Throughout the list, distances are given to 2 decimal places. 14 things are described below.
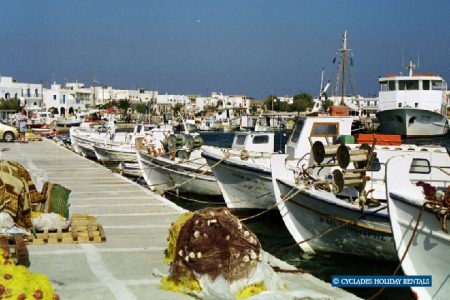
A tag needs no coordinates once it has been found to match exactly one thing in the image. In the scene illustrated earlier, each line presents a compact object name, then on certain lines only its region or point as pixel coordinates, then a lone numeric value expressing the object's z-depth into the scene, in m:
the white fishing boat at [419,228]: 9.16
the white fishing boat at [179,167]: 24.56
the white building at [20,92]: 131.62
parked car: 41.30
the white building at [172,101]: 157.84
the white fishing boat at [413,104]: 54.62
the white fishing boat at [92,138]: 41.34
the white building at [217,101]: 172.50
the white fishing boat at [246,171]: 18.75
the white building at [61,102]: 130.38
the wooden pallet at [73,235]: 10.39
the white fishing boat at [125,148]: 34.97
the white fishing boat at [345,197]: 12.81
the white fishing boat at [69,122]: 90.03
